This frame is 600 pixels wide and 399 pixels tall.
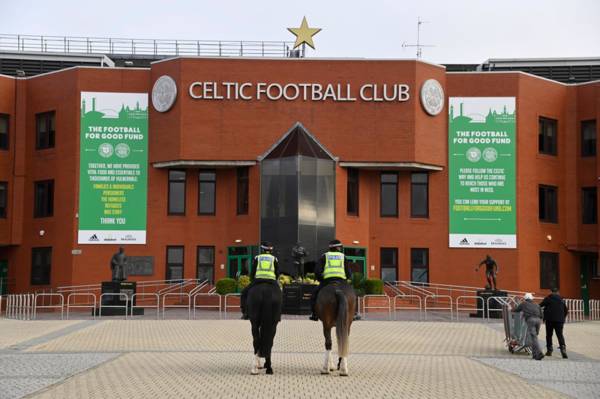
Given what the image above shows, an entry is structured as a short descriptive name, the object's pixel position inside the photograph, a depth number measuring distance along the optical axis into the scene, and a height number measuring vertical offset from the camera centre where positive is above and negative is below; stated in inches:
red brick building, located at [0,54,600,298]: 1625.2 +123.1
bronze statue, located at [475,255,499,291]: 1413.6 -37.8
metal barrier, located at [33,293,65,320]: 1255.5 -94.6
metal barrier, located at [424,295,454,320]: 1526.8 -91.8
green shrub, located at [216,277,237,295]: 1417.3 -65.3
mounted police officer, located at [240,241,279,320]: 624.4 -20.3
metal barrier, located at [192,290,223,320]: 1339.1 -81.8
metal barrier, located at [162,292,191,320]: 1533.7 -103.5
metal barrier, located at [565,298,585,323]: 1409.9 -97.8
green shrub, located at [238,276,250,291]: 1417.3 -57.8
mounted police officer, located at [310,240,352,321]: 619.5 -18.1
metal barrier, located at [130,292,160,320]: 1250.4 -90.0
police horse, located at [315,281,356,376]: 605.9 -45.0
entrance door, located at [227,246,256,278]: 1621.6 -30.0
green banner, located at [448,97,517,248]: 1660.9 +120.6
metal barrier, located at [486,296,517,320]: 1050.4 -74.2
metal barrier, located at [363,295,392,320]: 1302.9 -91.1
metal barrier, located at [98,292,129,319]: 1241.1 -78.6
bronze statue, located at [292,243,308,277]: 1318.9 -21.1
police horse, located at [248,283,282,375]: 608.4 -47.1
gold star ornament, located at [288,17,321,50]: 1660.9 +354.6
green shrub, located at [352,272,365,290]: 1430.9 -58.8
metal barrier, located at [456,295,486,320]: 1299.5 -94.7
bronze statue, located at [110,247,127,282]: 1400.1 -37.2
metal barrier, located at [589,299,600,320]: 1460.5 -100.8
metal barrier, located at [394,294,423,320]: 1494.3 -100.2
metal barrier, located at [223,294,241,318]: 1424.5 -95.4
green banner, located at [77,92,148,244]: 1637.6 +121.1
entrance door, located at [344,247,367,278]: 1644.9 -25.6
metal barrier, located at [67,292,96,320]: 1306.1 -93.4
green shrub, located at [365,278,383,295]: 1440.7 -66.2
